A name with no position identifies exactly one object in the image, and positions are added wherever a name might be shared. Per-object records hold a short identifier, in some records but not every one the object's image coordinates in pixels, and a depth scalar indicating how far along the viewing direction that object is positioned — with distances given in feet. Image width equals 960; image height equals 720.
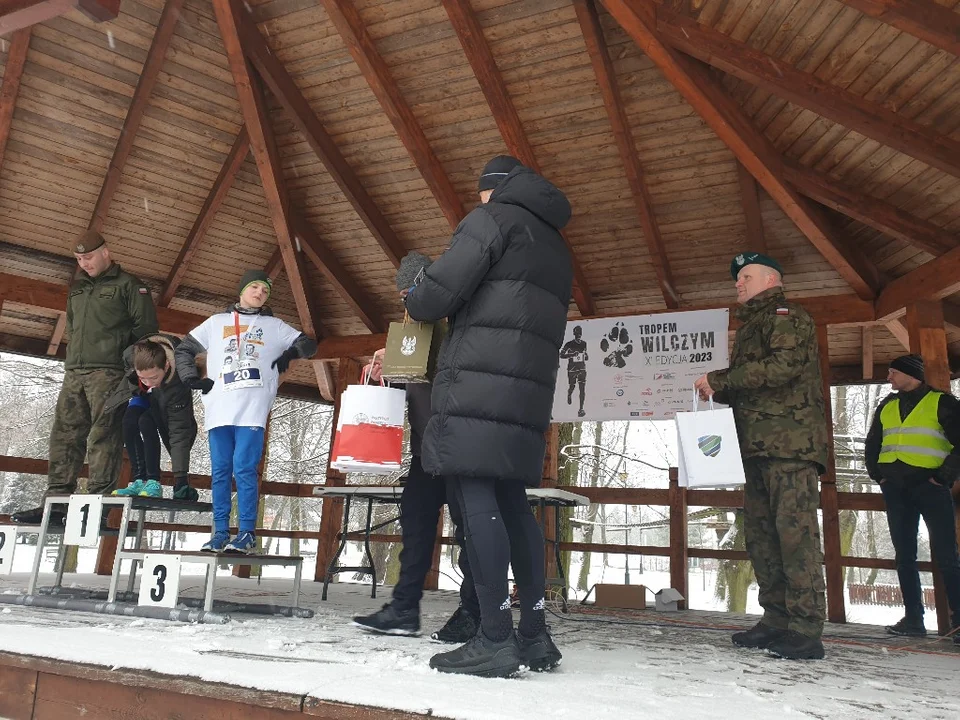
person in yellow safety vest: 14.53
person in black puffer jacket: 6.84
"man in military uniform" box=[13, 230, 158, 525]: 13.79
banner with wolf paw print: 21.59
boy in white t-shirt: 11.59
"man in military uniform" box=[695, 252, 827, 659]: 9.80
